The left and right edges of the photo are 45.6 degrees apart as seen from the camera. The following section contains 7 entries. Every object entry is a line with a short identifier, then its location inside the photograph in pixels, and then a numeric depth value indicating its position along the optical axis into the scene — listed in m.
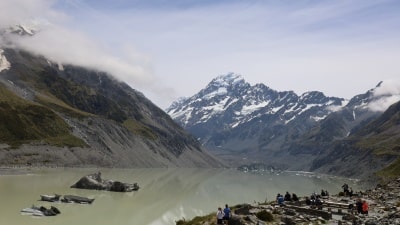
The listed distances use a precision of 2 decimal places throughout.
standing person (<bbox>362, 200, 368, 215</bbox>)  43.42
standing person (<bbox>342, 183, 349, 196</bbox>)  75.07
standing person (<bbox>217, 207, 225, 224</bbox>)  36.12
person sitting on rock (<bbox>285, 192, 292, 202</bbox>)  60.94
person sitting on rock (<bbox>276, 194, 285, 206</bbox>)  51.78
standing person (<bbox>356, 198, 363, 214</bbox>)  44.28
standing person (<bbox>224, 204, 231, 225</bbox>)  36.73
